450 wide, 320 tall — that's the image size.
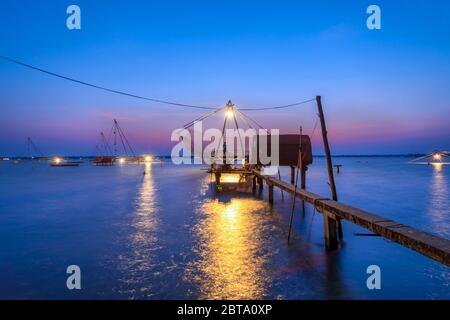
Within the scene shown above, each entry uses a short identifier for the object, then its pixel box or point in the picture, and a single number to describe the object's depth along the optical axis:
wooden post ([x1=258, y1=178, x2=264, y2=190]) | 26.33
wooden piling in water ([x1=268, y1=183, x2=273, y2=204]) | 19.50
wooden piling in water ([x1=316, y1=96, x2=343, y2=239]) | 11.06
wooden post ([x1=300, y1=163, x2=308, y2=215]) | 20.20
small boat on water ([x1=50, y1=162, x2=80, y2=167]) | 93.06
